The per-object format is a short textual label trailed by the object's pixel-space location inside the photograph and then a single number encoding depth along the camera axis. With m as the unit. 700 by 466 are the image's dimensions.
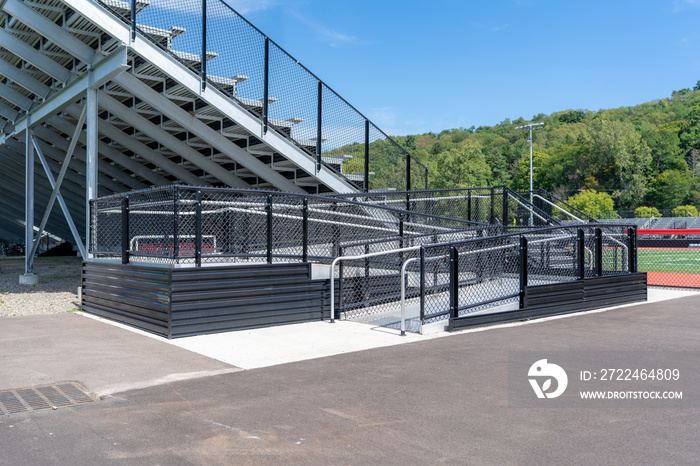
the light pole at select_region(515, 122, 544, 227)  54.76
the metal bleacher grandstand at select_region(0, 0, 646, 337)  8.49
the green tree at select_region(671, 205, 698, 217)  67.86
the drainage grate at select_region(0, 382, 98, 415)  4.70
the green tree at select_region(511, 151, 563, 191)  101.56
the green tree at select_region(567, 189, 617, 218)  76.50
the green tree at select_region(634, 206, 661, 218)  68.03
